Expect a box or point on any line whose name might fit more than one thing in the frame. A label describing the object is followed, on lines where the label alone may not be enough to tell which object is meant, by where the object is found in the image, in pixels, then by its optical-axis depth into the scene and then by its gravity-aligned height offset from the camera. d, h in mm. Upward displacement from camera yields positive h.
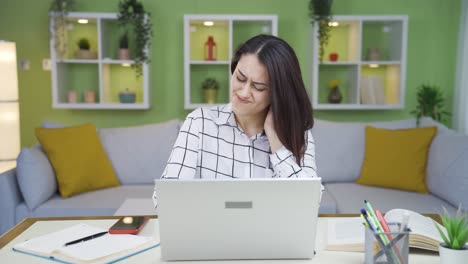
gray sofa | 2797 -575
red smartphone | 1365 -408
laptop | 1051 -292
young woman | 1503 -150
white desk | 1168 -427
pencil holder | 1016 -339
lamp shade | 3660 -187
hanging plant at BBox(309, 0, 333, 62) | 4031 +529
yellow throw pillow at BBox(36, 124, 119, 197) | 2965 -481
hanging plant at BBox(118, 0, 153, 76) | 3986 +466
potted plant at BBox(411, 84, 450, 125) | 4242 -172
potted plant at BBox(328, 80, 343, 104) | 4229 -101
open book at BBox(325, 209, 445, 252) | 1222 -403
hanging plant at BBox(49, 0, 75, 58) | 3971 +468
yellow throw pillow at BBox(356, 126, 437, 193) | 3072 -483
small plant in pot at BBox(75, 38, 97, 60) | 4070 +240
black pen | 1254 -412
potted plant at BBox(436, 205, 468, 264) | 1006 -327
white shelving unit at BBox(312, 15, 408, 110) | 4117 +154
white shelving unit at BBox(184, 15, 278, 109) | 4363 +295
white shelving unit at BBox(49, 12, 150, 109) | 4012 +85
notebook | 1168 -414
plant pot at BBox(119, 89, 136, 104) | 4113 -135
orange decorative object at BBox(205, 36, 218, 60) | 4195 +282
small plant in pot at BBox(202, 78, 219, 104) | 4223 -66
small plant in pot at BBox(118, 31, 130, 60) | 4105 +262
